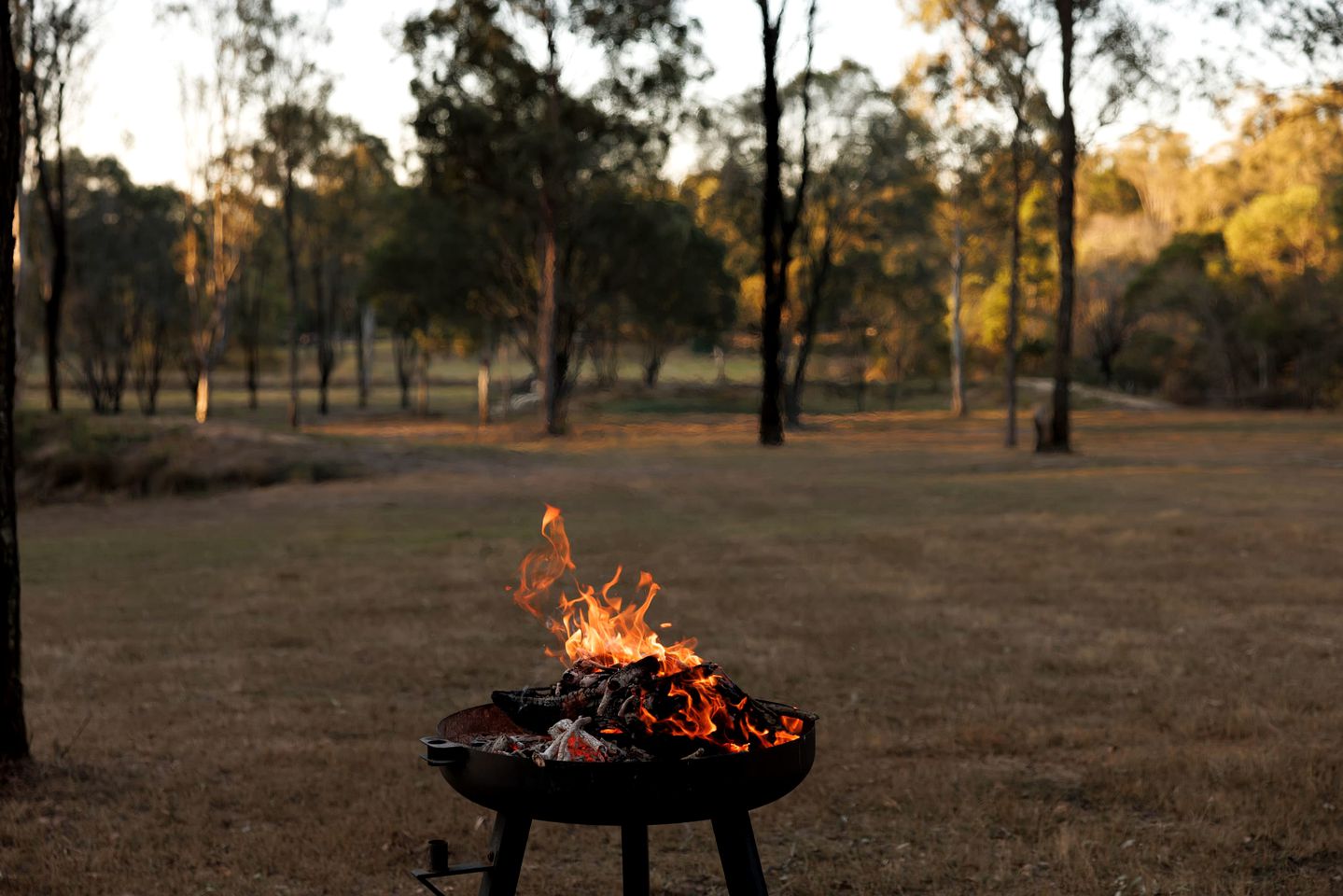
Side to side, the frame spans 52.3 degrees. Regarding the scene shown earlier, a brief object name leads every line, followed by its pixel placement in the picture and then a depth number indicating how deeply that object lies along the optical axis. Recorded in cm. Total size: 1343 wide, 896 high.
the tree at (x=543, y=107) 4225
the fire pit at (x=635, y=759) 388
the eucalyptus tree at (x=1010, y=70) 3844
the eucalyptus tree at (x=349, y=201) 6462
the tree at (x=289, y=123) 5044
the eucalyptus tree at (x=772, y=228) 3659
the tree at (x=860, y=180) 5272
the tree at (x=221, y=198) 4878
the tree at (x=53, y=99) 3419
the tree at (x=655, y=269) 4991
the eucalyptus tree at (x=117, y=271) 6288
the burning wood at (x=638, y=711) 403
